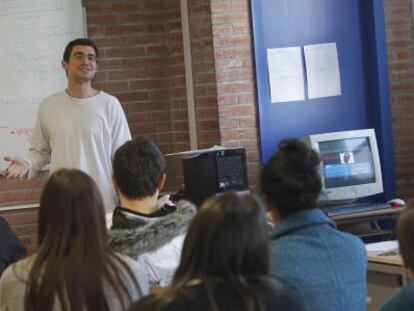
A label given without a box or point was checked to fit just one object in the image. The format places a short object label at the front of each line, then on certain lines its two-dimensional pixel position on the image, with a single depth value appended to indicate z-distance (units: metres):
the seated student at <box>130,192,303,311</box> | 2.43
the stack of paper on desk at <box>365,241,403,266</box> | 5.49
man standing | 6.58
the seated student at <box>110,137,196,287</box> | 3.90
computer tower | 7.11
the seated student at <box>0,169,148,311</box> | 3.16
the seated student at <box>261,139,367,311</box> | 3.51
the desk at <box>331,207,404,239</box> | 7.28
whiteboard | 7.90
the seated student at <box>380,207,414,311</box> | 3.04
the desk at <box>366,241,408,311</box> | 5.53
